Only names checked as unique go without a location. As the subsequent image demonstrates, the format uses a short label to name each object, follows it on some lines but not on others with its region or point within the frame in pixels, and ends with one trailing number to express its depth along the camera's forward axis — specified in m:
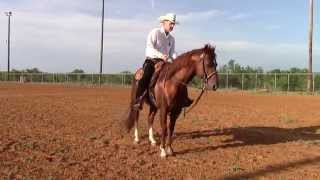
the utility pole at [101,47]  42.33
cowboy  7.52
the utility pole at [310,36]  27.60
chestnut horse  6.77
